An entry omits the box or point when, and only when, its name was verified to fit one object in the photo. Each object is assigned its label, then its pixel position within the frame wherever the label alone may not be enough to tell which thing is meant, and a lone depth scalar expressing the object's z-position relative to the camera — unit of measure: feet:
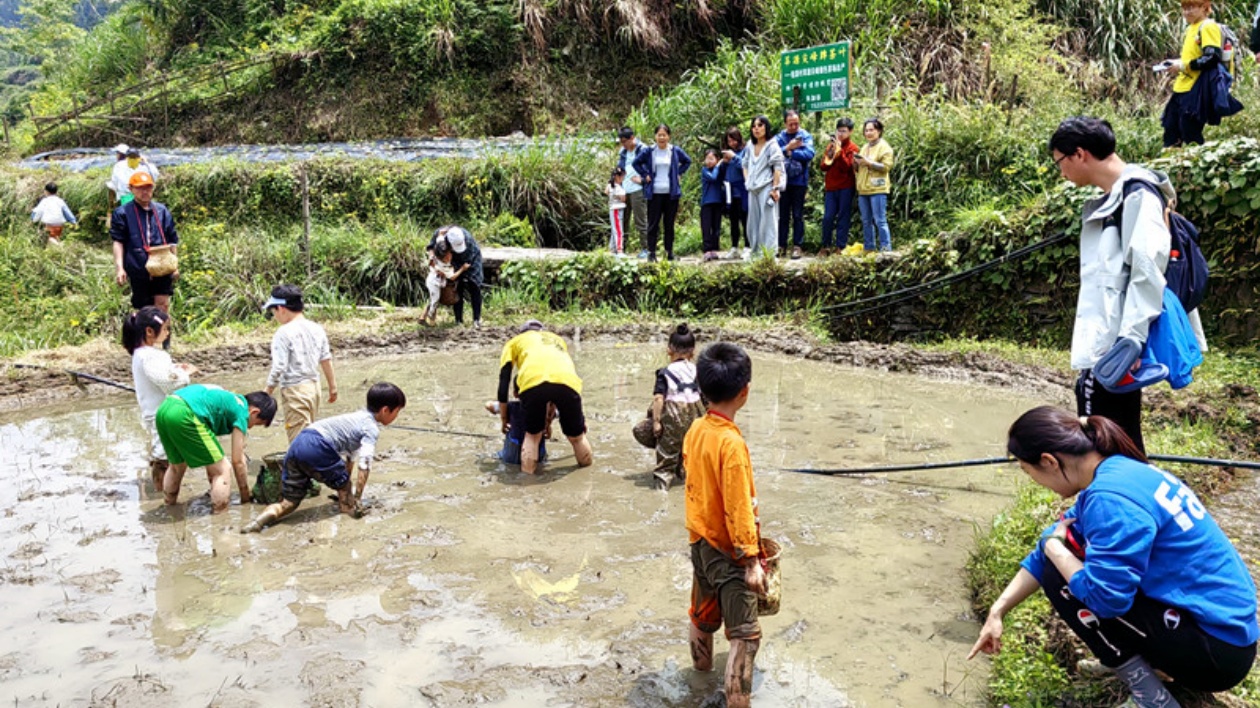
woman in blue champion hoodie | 9.54
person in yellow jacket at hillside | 27.61
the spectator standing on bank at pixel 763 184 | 38.27
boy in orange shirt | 11.59
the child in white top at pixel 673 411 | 20.53
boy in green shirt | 19.02
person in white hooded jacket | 11.86
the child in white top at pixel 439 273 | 35.80
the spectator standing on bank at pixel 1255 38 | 25.77
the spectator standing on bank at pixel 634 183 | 39.88
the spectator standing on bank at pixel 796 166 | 38.24
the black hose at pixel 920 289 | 31.10
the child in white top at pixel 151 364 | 20.03
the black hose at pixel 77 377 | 30.45
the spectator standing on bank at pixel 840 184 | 37.63
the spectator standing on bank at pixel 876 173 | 36.83
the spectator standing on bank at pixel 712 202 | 40.60
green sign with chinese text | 41.57
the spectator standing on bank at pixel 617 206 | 43.19
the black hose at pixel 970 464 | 15.47
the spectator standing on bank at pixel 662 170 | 39.55
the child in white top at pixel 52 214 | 49.19
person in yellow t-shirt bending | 21.18
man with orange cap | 27.22
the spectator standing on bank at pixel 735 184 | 39.58
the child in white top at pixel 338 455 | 18.88
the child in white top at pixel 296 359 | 21.08
